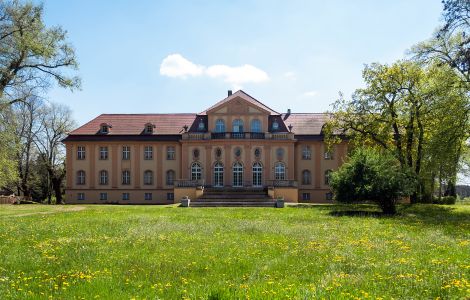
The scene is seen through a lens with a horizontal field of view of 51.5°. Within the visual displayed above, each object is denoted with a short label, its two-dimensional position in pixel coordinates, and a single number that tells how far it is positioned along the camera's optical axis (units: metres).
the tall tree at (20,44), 27.00
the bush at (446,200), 43.09
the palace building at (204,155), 50.38
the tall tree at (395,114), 37.56
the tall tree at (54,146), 60.91
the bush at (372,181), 28.14
